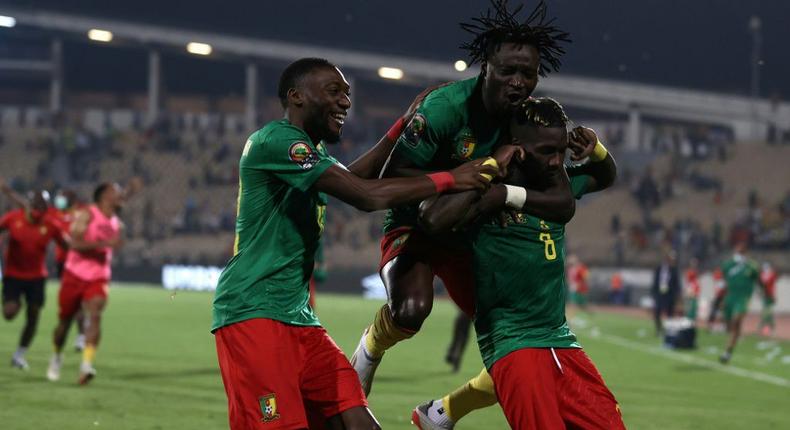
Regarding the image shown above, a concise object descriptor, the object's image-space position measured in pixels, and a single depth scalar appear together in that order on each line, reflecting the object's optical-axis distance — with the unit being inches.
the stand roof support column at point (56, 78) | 2196.1
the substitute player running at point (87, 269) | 522.6
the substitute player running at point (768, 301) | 1072.3
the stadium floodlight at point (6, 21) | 1914.4
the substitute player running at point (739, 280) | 833.3
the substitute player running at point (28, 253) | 597.6
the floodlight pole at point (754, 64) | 1768.2
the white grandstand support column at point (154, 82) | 2149.4
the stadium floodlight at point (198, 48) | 1971.5
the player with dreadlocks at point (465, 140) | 226.5
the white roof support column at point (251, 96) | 2074.3
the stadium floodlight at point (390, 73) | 1955.7
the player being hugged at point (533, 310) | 222.7
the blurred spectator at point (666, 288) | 1043.9
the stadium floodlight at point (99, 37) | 1917.8
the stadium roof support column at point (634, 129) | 1929.1
